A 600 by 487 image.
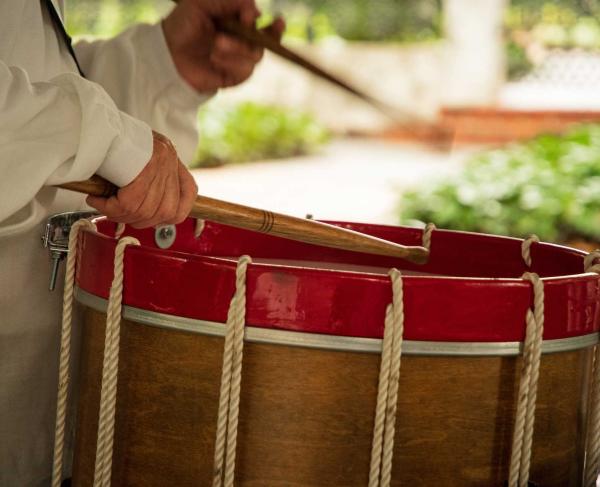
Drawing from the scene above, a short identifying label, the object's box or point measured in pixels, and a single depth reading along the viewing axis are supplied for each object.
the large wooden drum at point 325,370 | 1.39
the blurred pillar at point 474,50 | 11.97
